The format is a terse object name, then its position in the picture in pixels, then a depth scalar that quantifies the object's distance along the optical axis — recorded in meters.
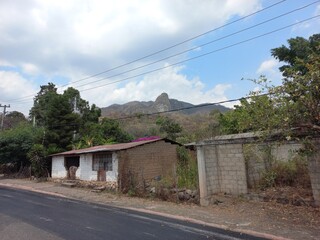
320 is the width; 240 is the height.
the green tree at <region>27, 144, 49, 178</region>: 28.92
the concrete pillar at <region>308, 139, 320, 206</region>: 10.17
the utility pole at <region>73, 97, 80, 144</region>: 33.44
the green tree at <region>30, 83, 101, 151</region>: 31.66
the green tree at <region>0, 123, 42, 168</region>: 31.48
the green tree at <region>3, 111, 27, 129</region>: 59.78
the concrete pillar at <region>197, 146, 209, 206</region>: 12.82
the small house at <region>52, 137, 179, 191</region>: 19.18
